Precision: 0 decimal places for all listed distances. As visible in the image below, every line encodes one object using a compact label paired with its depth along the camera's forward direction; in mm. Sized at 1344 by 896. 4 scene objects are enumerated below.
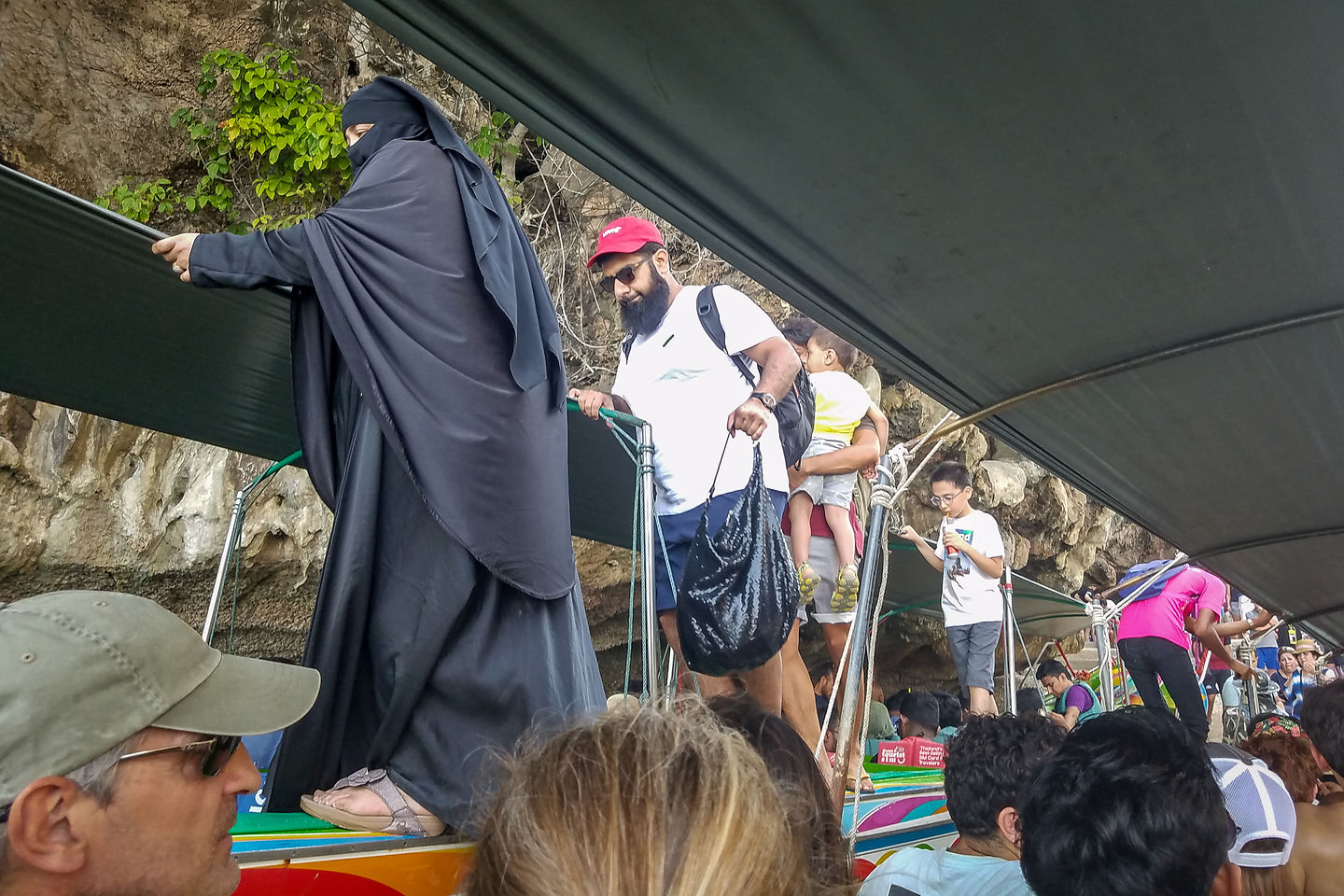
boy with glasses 5309
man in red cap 3172
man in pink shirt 5664
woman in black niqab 1860
